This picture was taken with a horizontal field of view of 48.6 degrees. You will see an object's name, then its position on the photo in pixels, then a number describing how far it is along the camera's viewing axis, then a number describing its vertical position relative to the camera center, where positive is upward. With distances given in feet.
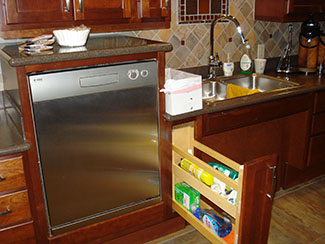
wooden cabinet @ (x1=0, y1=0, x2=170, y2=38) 5.63 -0.08
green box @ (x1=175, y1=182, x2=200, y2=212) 6.77 -3.42
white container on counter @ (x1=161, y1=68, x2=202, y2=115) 6.33 -1.47
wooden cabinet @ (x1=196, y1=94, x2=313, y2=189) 7.18 -2.58
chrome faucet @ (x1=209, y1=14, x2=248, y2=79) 8.05 -1.15
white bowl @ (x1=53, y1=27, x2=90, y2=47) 5.84 -0.40
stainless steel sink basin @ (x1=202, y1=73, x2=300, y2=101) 8.52 -1.78
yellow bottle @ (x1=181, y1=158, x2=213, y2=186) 6.16 -2.78
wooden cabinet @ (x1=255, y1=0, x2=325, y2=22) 8.41 -0.05
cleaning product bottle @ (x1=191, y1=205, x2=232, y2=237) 6.06 -3.57
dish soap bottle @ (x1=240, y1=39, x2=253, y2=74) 9.20 -1.33
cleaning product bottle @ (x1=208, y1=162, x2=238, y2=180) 6.35 -2.82
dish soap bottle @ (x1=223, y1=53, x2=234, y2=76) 8.95 -1.42
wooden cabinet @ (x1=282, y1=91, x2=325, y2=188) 8.52 -3.29
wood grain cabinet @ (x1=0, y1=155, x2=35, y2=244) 5.45 -2.87
